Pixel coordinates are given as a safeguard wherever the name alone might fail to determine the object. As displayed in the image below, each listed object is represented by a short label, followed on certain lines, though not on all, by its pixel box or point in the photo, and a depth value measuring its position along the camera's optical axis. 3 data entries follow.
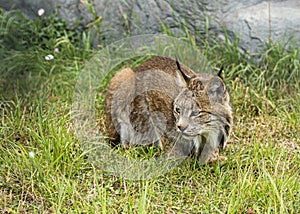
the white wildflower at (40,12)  11.39
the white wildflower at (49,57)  10.70
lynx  7.88
